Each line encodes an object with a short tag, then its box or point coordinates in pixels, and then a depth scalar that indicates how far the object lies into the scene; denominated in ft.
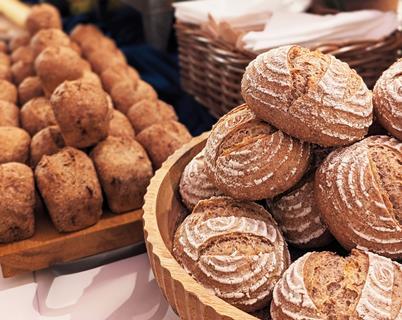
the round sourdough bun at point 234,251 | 2.70
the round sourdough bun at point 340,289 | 2.33
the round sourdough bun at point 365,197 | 2.64
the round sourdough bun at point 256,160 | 2.85
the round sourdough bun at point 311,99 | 2.80
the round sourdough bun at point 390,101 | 2.84
